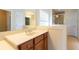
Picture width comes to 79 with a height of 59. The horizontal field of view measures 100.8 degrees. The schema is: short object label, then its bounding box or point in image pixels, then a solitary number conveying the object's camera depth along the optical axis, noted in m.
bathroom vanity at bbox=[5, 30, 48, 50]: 1.40
